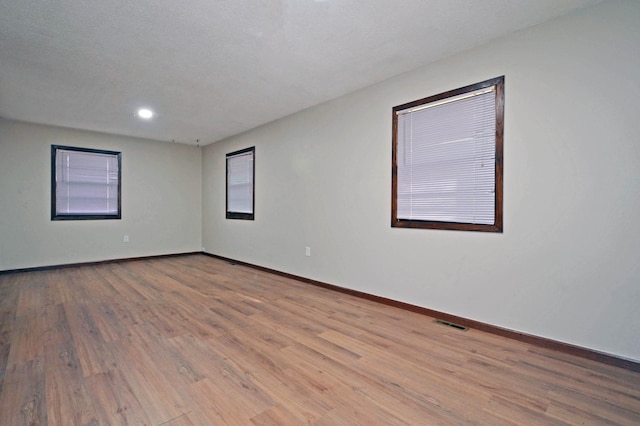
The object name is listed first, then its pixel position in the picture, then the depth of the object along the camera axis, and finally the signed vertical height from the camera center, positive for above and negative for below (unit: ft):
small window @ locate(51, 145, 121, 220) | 17.98 +1.42
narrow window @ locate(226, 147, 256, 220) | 18.85 +1.57
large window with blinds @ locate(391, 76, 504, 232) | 8.85 +1.61
